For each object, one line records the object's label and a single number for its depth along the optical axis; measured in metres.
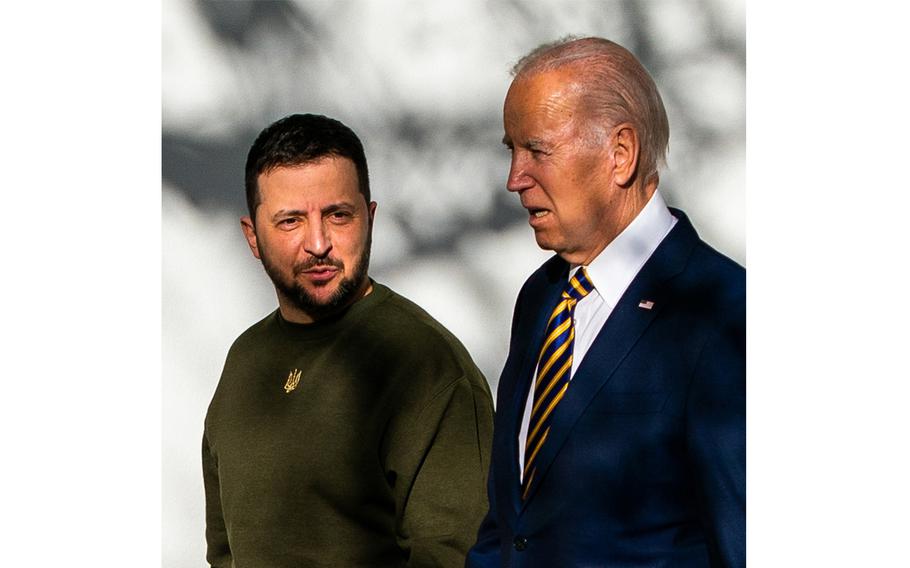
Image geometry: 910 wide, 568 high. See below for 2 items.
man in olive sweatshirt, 6.94
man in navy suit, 6.32
